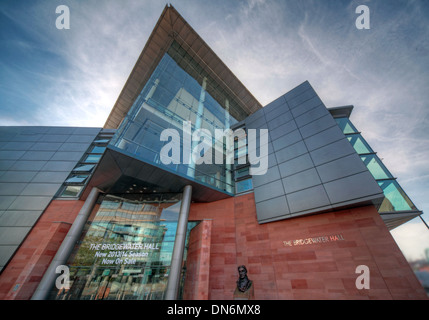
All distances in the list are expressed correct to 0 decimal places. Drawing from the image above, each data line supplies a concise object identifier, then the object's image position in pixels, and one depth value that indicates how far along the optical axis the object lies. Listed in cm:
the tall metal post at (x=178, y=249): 1004
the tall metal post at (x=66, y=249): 982
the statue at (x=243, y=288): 969
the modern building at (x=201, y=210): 953
